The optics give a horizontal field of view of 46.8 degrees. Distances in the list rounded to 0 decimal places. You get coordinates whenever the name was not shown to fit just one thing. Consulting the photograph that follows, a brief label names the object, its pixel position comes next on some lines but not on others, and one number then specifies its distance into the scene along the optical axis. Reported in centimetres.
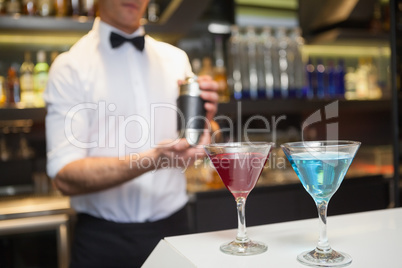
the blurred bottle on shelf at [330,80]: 330
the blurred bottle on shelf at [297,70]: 310
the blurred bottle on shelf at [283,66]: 308
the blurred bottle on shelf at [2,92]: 253
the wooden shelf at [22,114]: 236
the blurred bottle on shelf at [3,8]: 255
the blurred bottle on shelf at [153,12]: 273
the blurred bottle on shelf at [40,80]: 256
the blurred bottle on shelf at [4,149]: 272
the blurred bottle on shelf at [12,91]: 255
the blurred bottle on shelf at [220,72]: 292
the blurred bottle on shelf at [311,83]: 326
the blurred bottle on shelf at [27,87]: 252
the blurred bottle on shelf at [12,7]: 252
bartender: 156
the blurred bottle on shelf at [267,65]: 303
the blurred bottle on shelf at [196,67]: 288
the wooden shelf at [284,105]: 279
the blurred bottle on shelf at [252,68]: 299
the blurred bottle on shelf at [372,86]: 353
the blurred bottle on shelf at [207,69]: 296
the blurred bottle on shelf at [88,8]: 262
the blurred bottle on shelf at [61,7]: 260
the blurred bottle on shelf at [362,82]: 351
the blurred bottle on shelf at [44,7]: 256
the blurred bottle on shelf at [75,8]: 262
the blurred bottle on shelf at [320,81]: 328
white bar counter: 73
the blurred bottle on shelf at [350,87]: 340
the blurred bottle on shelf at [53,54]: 270
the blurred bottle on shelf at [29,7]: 256
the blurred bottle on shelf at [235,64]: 296
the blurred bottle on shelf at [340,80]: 335
